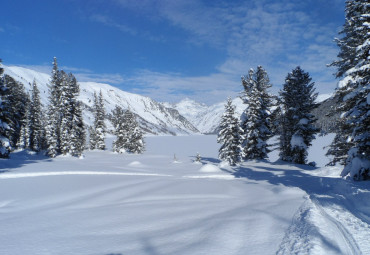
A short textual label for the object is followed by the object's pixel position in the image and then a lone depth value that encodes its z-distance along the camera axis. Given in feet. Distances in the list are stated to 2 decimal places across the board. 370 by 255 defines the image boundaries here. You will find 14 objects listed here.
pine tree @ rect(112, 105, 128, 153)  152.87
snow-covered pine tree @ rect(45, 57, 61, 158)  112.78
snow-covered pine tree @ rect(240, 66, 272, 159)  86.07
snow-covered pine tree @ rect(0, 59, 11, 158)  63.59
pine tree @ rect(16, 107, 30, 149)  138.95
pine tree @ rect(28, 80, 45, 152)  140.10
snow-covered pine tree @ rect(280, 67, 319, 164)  74.95
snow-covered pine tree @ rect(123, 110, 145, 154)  152.95
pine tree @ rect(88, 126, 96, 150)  171.22
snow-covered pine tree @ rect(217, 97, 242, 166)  87.20
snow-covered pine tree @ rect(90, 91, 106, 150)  159.02
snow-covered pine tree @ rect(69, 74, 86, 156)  112.97
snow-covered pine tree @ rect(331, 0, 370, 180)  36.14
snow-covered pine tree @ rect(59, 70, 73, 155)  111.75
